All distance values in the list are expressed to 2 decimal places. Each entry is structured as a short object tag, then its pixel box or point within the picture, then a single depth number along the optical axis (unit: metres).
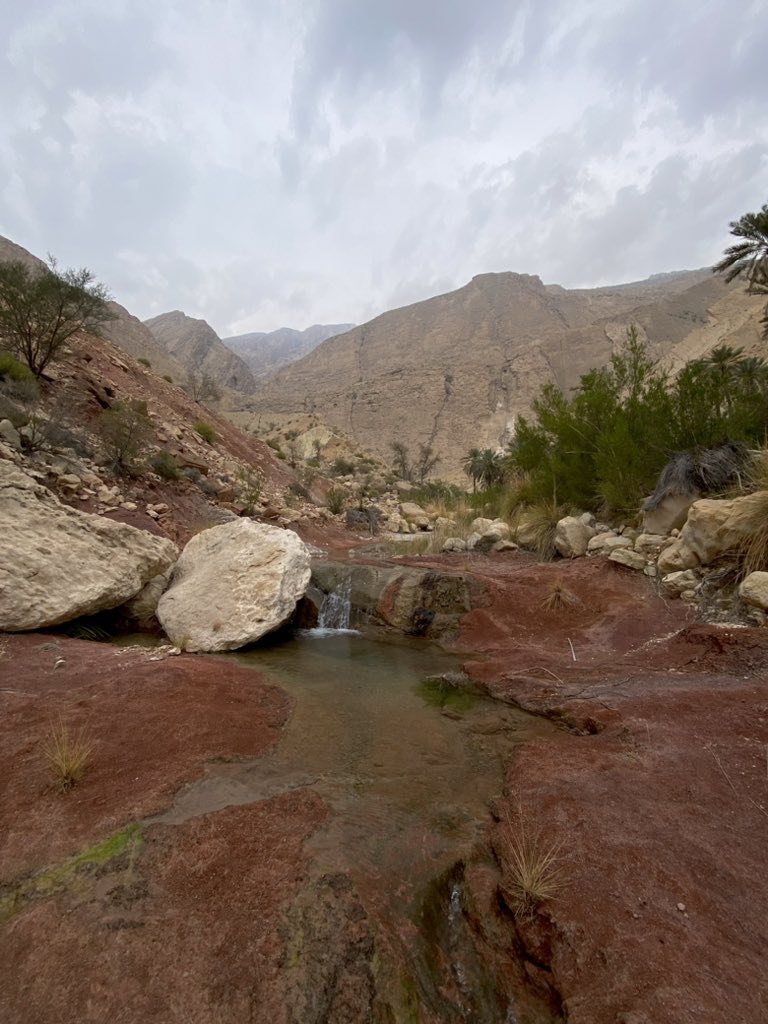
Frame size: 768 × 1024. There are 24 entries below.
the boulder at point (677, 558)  6.65
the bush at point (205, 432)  19.56
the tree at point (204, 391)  38.72
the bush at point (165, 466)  12.98
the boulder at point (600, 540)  8.75
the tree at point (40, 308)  12.34
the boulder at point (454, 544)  12.63
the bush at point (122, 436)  11.60
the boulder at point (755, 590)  5.14
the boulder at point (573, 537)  9.18
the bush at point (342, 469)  33.84
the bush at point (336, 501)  21.62
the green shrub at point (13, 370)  11.17
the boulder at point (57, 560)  5.65
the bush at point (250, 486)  15.07
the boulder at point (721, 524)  5.79
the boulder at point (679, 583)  6.43
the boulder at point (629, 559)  7.48
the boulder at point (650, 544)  7.63
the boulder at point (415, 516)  21.05
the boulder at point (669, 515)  7.62
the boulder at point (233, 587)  6.46
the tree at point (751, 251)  20.86
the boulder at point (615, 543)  8.24
